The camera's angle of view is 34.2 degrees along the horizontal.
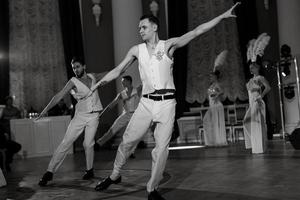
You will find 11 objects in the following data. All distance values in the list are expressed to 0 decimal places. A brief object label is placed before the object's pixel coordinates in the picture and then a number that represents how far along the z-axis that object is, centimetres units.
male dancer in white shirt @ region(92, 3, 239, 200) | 435
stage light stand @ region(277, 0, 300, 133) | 1176
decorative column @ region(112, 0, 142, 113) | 1235
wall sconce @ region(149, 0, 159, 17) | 1399
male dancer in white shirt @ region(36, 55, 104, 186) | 618
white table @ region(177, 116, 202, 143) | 1354
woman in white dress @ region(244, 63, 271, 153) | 828
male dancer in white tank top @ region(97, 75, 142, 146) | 886
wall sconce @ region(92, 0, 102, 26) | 1361
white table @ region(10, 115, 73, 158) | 1186
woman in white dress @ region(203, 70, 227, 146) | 1091
